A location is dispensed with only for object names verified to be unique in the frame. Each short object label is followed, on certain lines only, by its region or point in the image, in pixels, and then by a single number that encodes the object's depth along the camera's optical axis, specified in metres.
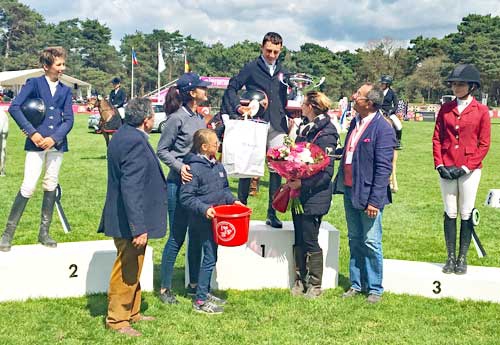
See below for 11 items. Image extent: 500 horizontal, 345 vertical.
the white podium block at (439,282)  5.38
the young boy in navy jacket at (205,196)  4.72
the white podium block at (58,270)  5.10
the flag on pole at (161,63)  47.21
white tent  59.01
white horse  11.62
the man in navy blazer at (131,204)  4.16
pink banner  49.65
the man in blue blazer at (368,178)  5.06
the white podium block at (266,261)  5.67
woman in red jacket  5.22
